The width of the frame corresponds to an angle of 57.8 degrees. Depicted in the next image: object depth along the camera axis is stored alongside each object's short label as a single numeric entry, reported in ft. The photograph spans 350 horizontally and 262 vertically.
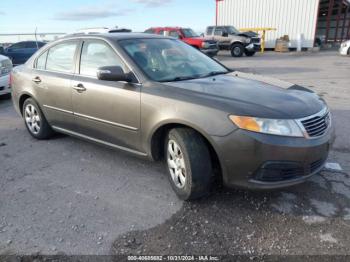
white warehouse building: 75.61
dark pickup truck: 65.31
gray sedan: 8.55
